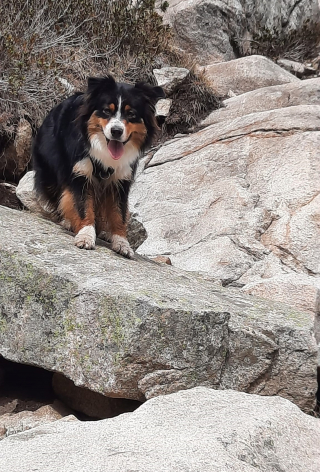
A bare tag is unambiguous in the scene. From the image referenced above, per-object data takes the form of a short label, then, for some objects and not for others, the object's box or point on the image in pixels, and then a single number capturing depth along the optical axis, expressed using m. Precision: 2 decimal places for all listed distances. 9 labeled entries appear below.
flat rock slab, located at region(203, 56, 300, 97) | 10.45
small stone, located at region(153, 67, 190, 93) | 9.43
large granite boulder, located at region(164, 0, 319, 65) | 12.10
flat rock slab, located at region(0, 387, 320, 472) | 2.13
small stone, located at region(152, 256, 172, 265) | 5.82
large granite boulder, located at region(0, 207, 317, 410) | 3.50
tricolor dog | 4.62
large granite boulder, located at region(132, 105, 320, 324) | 6.02
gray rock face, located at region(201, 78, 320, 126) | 8.76
